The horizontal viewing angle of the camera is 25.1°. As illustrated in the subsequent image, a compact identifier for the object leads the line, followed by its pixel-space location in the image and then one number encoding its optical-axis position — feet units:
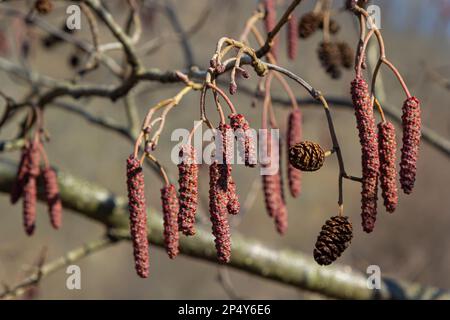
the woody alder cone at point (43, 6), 2.30
